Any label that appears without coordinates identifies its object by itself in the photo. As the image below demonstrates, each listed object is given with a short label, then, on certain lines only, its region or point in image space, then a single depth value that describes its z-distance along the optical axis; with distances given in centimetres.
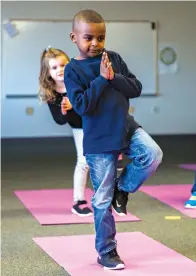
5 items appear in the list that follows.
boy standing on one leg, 316
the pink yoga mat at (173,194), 525
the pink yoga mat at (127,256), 337
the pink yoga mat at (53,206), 485
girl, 484
